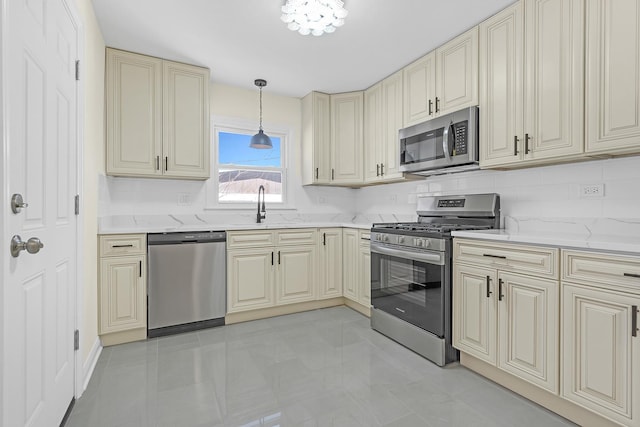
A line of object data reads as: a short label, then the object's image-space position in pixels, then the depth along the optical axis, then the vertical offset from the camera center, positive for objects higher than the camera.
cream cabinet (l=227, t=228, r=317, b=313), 3.14 -0.57
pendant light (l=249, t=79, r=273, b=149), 3.48 +0.76
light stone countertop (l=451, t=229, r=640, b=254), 1.46 -0.14
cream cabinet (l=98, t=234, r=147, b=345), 2.58 -0.63
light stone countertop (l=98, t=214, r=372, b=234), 2.75 -0.12
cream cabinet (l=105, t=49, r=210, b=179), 2.88 +0.88
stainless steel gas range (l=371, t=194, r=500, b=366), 2.29 -0.47
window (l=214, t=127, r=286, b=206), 3.78 +0.53
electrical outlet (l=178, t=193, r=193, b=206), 3.46 +0.13
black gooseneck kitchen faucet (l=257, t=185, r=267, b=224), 3.75 -0.02
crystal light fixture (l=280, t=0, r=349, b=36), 2.14 +1.34
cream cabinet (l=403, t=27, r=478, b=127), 2.53 +1.13
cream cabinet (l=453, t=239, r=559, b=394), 1.74 -0.57
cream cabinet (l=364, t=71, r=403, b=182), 3.31 +0.90
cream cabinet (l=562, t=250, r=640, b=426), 1.44 -0.57
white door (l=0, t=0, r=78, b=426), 1.12 +0.02
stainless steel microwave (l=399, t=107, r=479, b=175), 2.50 +0.58
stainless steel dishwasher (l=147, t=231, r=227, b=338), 2.79 -0.63
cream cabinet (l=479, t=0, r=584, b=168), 1.91 +0.84
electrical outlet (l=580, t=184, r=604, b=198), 2.05 +0.15
